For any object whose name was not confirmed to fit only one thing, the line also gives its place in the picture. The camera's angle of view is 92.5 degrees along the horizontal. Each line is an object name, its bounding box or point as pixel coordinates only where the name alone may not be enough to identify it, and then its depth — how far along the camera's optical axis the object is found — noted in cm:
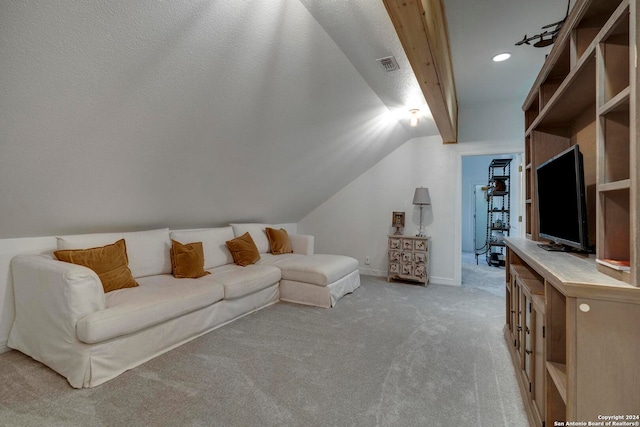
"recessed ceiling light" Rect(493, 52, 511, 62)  286
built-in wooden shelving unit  101
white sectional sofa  193
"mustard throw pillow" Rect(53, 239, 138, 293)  233
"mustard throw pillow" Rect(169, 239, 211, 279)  304
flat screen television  154
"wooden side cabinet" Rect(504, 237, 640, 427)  102
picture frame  482
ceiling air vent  246
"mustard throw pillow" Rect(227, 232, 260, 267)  371
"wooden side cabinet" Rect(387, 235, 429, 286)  443
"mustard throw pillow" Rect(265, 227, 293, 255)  440
